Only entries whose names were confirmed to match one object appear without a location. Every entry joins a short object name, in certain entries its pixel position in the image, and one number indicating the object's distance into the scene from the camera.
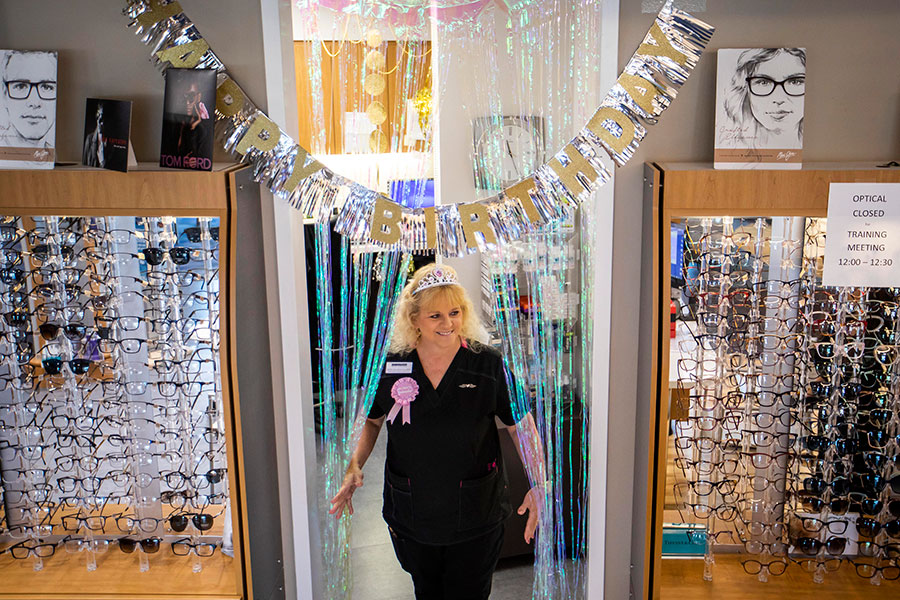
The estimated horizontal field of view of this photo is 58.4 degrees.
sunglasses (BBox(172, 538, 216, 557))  2.51
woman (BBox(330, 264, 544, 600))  2.31
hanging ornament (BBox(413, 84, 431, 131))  2.26
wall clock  2.27
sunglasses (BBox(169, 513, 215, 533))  2.47
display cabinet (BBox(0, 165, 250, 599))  2.16
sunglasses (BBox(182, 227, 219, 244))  2.24
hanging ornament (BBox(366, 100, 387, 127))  2.25
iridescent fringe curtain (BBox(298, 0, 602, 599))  2.26
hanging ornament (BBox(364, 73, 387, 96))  2.26
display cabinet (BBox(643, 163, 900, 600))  2.14
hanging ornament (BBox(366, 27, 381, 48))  2.25
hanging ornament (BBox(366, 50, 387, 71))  2.26
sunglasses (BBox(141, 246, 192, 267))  2.27
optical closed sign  2.08
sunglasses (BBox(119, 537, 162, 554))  2.51
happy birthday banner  2.20
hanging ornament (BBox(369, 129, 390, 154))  2.26
